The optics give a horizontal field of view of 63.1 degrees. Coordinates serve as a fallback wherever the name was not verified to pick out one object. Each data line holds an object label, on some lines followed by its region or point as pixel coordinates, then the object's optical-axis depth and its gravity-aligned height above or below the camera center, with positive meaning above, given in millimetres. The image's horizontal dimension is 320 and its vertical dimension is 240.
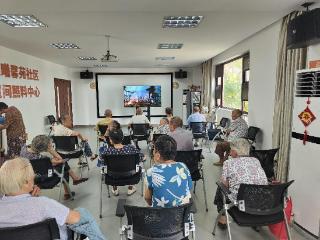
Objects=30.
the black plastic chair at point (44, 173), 3092 -991
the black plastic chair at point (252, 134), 5202 -878
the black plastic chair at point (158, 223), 1666 -875
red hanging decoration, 2676 -292
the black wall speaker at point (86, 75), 11750 +739
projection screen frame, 12000 +62
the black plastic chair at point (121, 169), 3165 -964
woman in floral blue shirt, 1922 -671
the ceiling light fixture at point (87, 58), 8695 +1109
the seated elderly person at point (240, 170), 2328 -721
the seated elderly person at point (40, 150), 3193 -716
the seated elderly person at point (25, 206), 1395 -616
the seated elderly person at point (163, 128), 4920 -706
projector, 5695 +743
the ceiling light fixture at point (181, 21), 4145 +1152
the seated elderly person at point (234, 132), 5121 -820
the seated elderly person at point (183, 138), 3876 -713
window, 6629 +194
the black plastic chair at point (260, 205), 2123 -961
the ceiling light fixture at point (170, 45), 6347 +1128
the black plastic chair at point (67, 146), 4484 -945
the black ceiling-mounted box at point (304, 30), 2869 +686
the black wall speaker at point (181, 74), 12086 +764
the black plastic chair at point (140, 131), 6059 -933
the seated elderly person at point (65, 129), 4637 -670
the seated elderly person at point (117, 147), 3359 -734
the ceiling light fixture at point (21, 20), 3946 +1138
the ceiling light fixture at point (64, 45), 6200 +1124
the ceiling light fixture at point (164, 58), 8951 +1119
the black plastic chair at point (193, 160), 3287 -882
